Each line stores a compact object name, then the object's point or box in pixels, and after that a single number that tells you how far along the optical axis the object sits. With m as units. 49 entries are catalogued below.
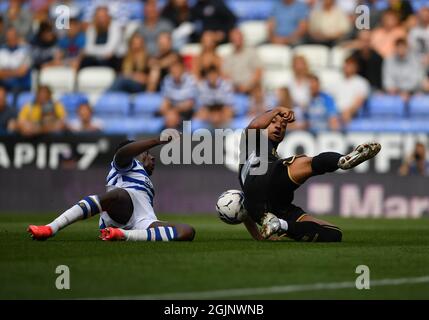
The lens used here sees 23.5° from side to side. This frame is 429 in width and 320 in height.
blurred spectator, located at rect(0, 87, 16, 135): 20.25
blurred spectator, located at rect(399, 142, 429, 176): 18.53
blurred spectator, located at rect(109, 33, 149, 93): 21.28
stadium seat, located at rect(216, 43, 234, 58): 21.62
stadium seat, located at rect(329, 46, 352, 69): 21.25
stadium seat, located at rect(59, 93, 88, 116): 21.06
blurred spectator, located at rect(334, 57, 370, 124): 20.00
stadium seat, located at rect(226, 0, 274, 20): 22.72
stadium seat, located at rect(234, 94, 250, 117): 20.35
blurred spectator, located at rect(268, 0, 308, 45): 21.77
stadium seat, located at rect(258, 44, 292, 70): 21.56
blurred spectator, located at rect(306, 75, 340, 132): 19.36
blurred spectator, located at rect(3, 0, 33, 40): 23.06
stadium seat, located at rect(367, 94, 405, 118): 20.09
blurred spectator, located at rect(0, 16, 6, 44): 22.94
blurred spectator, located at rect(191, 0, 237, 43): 21.97
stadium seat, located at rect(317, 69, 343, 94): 20.55
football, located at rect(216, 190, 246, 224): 10.96
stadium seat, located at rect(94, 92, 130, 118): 20.98
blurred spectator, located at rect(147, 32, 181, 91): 21.06
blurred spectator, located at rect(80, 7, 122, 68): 21.94
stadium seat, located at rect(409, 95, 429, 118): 19.97
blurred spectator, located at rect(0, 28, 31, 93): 21.95
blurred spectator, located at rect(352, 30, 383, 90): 20.47
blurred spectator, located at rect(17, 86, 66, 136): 19.77
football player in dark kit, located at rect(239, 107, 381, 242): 10.68
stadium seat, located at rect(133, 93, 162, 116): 20.83
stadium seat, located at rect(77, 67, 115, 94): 21.97
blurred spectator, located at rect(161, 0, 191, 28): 22.28
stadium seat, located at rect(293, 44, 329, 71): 21.38
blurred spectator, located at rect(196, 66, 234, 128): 19.89
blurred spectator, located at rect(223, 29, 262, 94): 20.88
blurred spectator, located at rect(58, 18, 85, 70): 22.38
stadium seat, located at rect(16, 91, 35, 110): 21.31
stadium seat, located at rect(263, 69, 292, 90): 21.06
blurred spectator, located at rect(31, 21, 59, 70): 22.44
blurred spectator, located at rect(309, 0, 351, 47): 21.50
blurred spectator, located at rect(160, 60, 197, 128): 20.08
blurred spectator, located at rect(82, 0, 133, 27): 22.83
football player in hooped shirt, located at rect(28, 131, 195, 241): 10.19
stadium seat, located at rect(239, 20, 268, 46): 22.34
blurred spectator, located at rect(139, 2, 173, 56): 21.95
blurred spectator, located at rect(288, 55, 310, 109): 20.03
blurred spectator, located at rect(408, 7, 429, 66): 20.48
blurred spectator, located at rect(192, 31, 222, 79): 20.62
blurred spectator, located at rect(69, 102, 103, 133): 19.89
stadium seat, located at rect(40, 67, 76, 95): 22.06
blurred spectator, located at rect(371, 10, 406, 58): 20.97
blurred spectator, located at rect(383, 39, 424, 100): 20.22
